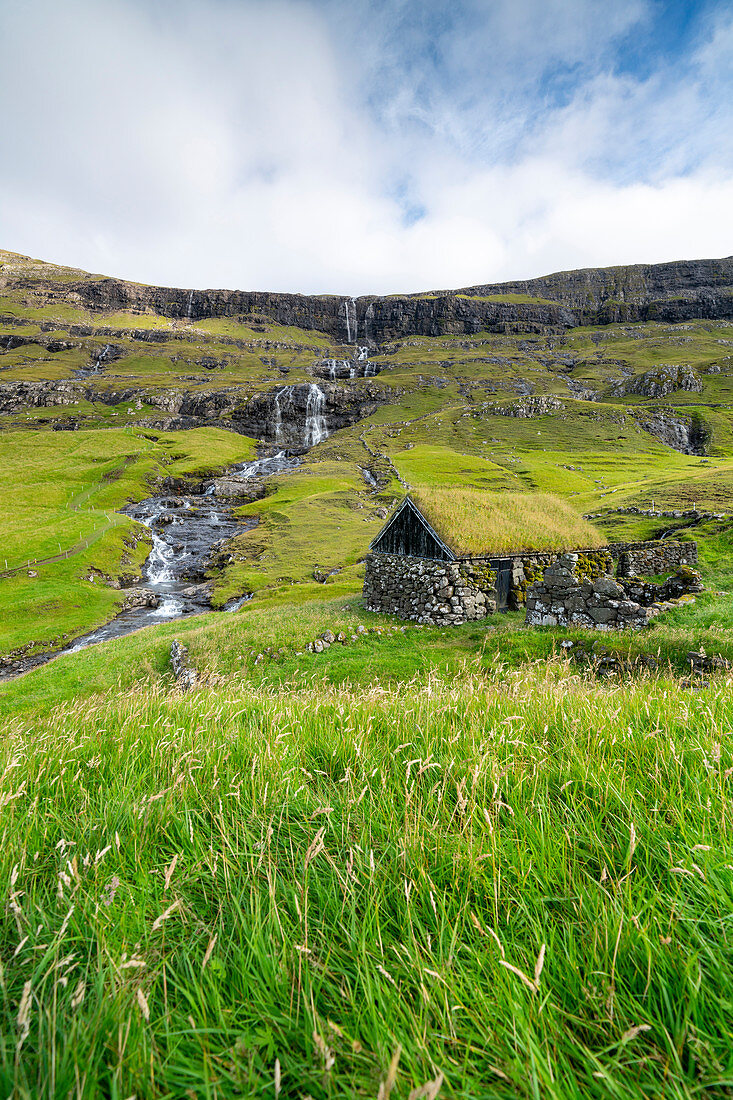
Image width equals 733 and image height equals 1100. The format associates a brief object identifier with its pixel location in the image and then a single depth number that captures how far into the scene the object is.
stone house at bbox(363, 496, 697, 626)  22.98
